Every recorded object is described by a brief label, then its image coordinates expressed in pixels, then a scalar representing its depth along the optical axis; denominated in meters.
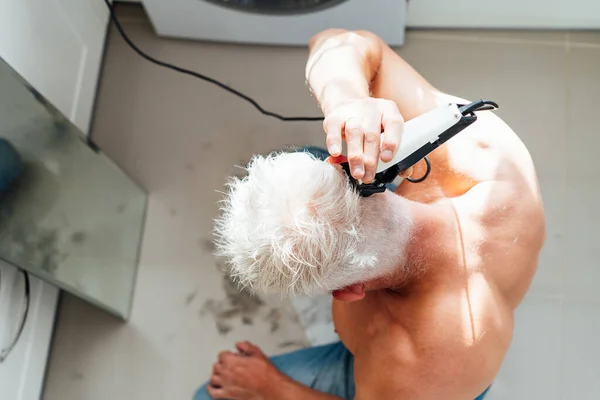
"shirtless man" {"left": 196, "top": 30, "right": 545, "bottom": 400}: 0.72
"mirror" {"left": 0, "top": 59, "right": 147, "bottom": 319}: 0.88
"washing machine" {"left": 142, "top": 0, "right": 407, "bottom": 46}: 1.22
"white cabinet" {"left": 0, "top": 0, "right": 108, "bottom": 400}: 1.02
